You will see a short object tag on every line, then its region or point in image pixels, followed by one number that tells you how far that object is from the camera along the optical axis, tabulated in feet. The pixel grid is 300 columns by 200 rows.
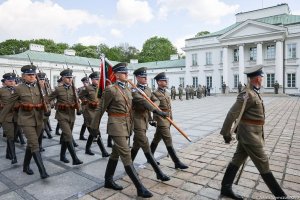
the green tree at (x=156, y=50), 227.61
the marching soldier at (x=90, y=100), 21.70
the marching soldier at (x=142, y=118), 14.97
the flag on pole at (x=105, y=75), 16.81
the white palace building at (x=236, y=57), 114.93
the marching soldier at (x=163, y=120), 17.34
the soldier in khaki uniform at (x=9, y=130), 19.90
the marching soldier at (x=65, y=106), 19.04
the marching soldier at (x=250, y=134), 12.06
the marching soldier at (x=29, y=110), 16.47
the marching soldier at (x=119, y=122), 13.30
